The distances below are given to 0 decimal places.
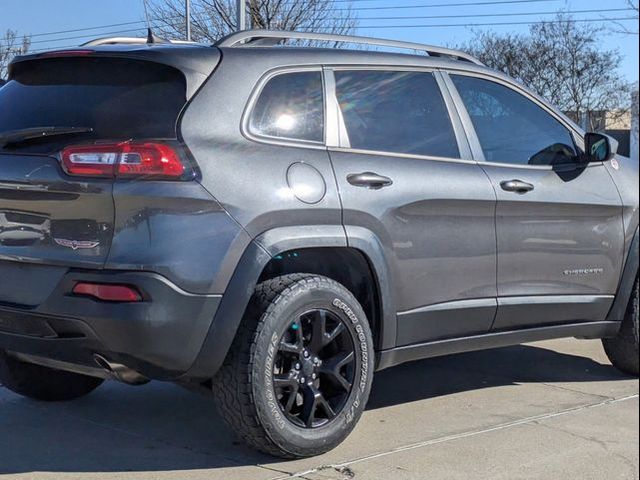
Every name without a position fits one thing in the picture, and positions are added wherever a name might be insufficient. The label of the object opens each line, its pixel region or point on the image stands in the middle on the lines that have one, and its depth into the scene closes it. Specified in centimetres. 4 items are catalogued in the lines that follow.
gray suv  364
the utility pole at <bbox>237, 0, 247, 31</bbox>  1318
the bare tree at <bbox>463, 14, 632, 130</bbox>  2875
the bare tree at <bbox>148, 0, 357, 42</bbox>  1155
